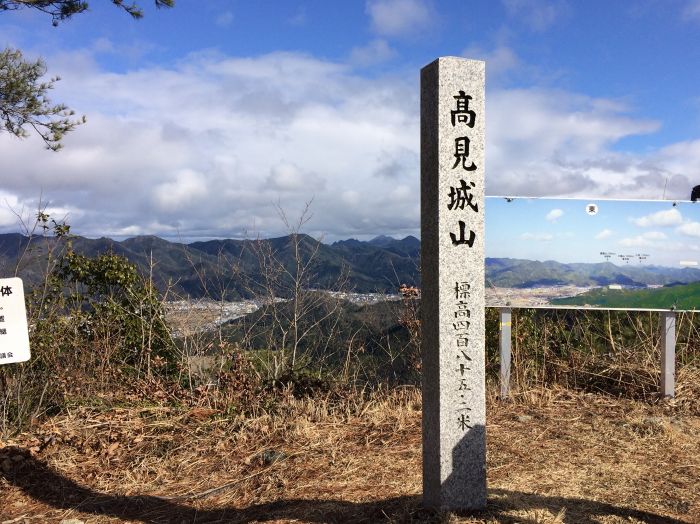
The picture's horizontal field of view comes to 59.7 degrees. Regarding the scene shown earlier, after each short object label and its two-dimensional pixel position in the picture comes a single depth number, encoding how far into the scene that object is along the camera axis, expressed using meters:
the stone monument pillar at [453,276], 3.44
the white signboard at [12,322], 4.79
